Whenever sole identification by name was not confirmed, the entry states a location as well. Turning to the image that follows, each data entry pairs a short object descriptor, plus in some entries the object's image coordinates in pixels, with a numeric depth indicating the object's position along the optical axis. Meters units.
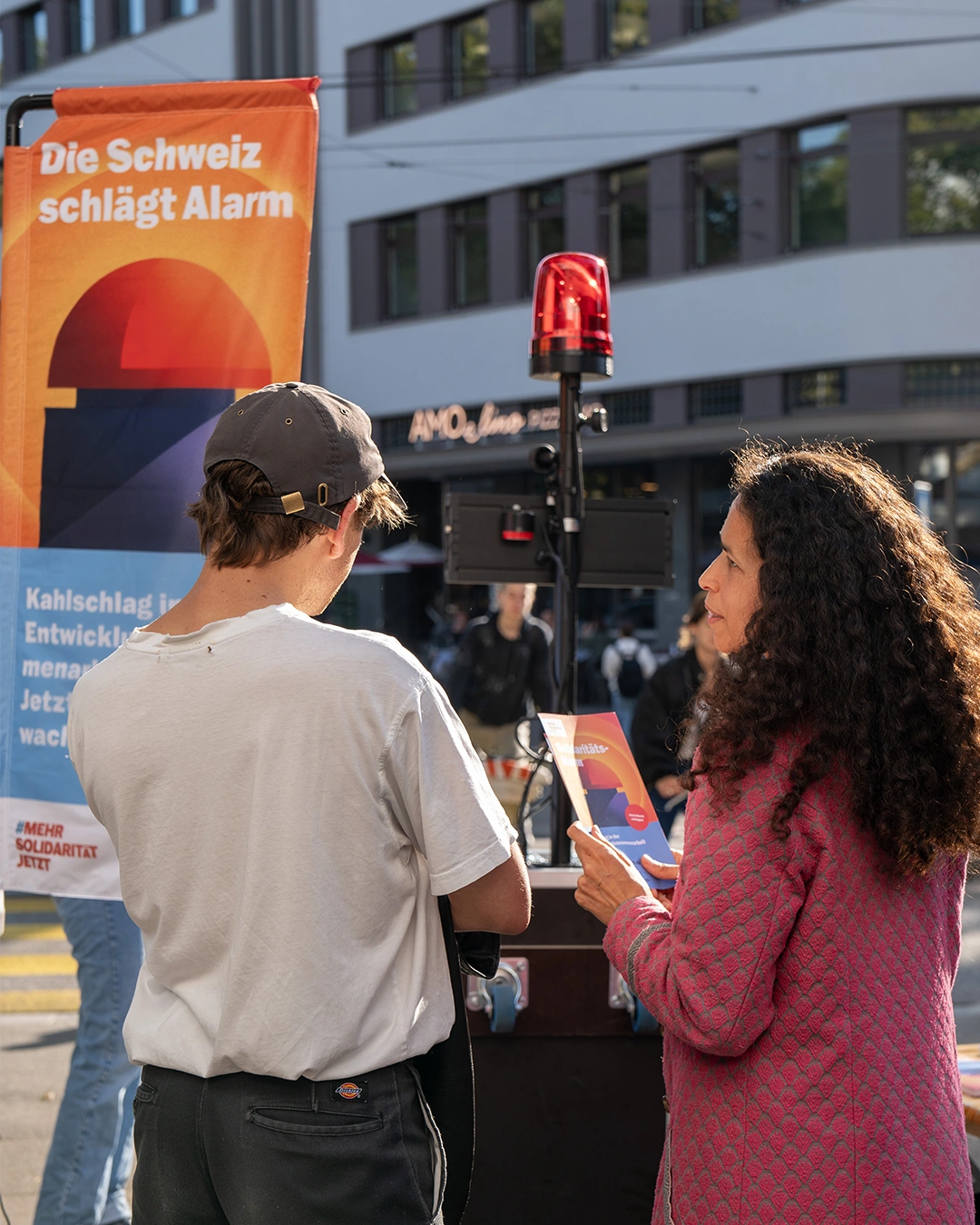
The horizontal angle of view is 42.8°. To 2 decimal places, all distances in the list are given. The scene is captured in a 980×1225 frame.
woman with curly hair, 1.65
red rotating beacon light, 3.34
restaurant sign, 20.53
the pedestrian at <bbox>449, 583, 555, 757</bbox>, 7.89
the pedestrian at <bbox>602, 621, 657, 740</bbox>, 14.09
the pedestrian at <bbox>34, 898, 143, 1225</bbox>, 3.05
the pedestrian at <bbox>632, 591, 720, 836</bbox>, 5.66
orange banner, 2.93
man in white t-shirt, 1.59
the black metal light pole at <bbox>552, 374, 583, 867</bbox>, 3.40
